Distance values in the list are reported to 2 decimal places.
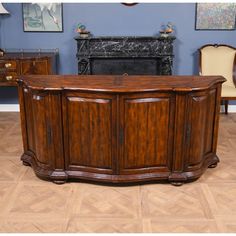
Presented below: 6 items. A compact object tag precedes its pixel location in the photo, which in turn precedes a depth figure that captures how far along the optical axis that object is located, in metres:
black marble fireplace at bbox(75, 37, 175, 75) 4.59
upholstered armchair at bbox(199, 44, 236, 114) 4.60
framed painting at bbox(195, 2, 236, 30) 4.63
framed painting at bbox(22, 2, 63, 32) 4.65
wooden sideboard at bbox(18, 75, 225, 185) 2.62
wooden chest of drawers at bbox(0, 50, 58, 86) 4.23
